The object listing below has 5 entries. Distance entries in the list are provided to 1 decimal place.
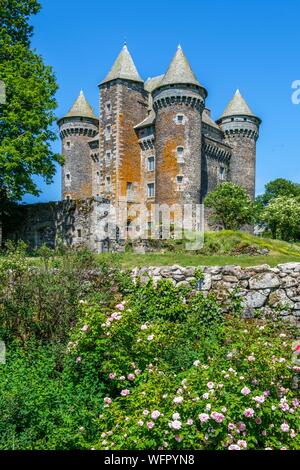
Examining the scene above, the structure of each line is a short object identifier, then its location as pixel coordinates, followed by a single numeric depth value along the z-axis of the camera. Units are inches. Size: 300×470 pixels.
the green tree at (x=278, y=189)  2603.3
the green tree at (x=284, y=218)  1975.9
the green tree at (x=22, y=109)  925.8
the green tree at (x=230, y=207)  1507.1
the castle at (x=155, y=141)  1722.4
